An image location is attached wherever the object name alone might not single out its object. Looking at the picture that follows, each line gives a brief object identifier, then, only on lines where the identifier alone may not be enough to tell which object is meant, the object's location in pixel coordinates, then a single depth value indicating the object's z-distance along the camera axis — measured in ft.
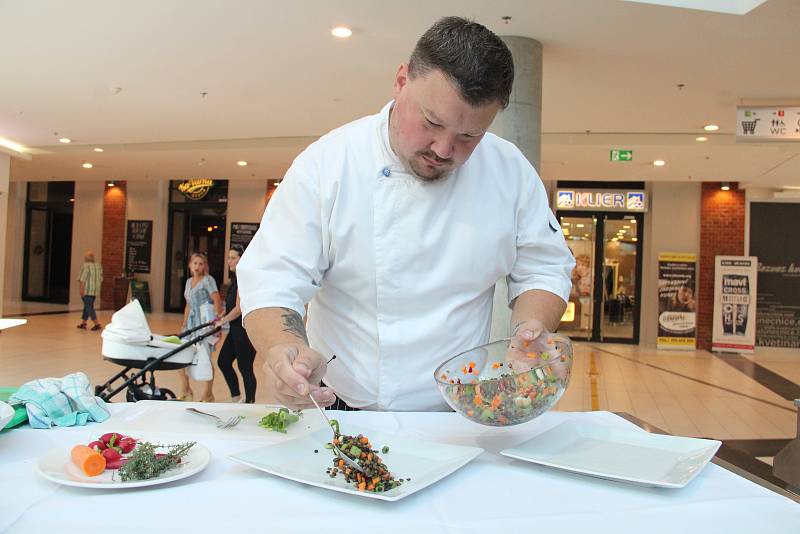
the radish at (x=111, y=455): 3.44
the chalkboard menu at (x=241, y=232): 48.52
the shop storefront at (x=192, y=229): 49.93
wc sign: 19.75
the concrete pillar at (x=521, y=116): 15.79
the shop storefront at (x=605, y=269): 40.65
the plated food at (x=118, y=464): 3.19
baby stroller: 14.76
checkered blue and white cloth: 4.29
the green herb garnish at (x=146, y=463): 3.22
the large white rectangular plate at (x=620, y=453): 3.42
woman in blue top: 20.92
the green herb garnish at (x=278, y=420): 4.50
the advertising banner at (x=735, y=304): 37.70
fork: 4.52
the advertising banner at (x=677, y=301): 38.34
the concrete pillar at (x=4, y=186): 35.63
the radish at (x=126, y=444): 3.70
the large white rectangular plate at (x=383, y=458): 3.20
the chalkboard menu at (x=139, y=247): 50.24
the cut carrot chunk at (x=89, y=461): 3.26
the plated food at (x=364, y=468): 3.15
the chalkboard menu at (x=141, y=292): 48.88
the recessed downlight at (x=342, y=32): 16.74
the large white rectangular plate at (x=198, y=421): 4.34
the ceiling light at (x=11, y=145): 34.59
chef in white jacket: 4.57
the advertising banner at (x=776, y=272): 38.91
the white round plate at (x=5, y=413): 3.85
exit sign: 29.48
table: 2.83
